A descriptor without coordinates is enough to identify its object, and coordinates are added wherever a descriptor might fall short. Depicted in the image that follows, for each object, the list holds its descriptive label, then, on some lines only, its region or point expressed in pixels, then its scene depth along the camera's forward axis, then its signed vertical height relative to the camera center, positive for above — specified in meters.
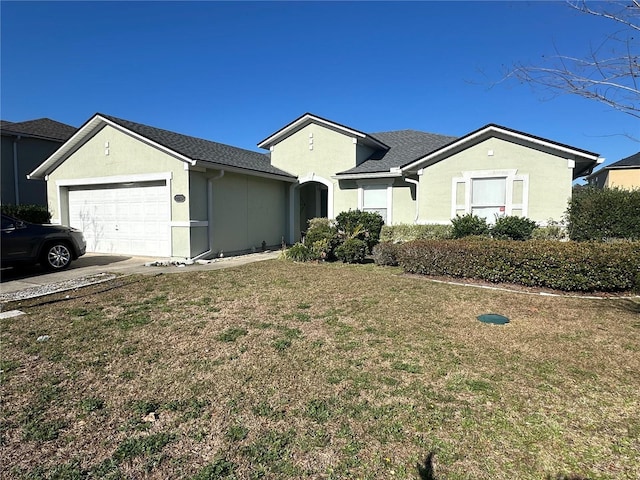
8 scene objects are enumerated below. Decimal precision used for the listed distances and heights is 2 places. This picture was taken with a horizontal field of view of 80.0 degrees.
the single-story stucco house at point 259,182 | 11.78 +1.19
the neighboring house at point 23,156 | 17.78 +2.70
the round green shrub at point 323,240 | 11.55 -0.75
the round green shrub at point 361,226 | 11.90 -0.29
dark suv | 9.12 -0.81
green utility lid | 5.72 -1.54
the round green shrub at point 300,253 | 11.69 -1.16
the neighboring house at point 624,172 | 25.86 +3.30
